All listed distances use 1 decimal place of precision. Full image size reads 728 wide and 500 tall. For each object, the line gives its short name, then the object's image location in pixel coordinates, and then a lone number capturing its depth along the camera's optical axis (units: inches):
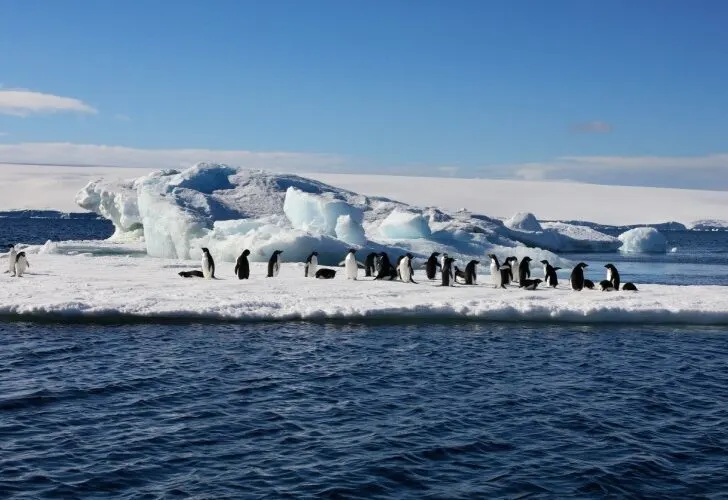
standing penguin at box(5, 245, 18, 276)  813.9
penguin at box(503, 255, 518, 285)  797.2
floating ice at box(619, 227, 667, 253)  2400.3
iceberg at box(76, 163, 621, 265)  1139.9
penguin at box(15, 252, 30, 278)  812.0
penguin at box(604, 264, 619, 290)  796.0
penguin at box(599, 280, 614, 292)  778.8
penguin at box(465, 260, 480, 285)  820.0
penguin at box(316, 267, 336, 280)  842.2
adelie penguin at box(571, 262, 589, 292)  773.3
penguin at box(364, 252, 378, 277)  896.3
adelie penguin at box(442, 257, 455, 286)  777.6
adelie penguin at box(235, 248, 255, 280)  828.0
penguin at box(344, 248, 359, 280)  826.2
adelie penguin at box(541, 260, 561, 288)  810.2
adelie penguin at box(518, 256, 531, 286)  796.7
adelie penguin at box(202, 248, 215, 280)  812.6
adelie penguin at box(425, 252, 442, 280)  867.6
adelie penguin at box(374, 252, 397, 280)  835.4
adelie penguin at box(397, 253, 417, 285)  820.0
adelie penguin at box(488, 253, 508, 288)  776.3
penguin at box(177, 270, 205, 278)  825.5
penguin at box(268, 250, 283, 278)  849.4
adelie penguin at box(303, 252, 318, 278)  872.3
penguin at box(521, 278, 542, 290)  773.3
